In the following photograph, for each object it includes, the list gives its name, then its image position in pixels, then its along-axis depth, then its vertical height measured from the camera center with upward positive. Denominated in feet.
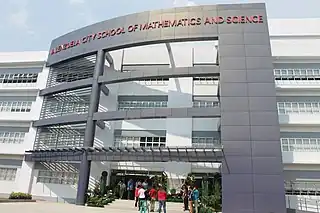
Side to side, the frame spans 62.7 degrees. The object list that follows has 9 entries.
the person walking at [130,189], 64.18 -0.48
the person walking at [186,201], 50.34 -2.10
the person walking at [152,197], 45.37 -1.58
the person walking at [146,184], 61.99 +0.86
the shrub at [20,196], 58.16 -3.10
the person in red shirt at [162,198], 41.16 -1.44
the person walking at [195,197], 42.73 -1.08
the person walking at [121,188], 63.23 -0.47
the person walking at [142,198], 41.45 -1.70
